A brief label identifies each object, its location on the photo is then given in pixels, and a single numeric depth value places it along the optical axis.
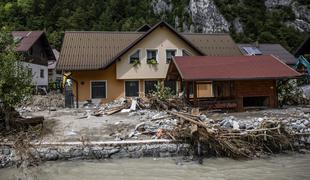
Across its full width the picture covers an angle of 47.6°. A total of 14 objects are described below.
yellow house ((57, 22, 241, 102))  25.05
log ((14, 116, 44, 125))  14.61
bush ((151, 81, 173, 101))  20.31
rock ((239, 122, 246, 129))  13.77
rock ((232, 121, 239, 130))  13.50
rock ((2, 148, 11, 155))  12.21
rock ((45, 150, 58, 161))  12.15
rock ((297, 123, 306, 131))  14.08
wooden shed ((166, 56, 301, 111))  19.42
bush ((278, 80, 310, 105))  22.28
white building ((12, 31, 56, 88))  32.44
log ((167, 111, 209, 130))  12.69
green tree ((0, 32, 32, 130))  13.81
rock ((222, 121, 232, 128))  13.86
